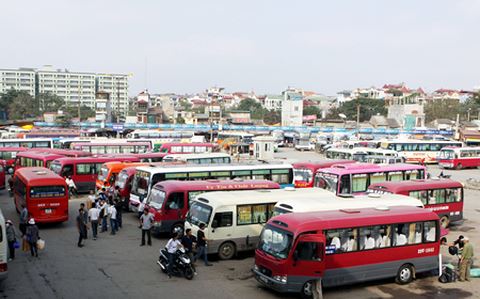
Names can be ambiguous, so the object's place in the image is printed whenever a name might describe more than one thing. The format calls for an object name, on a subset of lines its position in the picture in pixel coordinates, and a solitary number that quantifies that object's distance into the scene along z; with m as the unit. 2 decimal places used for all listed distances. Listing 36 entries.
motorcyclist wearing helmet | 13.50
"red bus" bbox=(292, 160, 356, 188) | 26.27
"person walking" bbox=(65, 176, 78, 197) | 26.08
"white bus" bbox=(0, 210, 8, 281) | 11.74
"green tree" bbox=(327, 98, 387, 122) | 133.38
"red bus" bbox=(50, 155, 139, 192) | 27.80
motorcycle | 13.39
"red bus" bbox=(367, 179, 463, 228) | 19.39
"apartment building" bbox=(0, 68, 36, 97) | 163.12
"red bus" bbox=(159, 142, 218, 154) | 42.81
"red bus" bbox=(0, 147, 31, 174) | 36.95
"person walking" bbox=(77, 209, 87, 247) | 16.48
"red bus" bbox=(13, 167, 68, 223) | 18.67
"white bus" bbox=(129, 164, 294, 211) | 21.23
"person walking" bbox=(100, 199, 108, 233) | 18.84
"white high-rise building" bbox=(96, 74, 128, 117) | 180.75
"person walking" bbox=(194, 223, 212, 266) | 14.75
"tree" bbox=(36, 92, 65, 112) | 132.70
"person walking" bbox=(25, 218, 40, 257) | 14.90
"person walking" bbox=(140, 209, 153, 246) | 16.69
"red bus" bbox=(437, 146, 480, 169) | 46.22
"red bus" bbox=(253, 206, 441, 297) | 11.86
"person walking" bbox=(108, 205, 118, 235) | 18.56
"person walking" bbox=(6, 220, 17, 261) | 14.11
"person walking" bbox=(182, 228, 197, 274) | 14.09
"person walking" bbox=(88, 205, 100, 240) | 17.58
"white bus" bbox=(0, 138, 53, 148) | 40.94
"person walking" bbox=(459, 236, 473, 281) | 13.65
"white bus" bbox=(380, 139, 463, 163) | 51.09
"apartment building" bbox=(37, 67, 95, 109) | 167.62
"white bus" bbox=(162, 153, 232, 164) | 31.64
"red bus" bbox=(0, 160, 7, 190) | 28.02
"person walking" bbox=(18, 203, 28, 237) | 16.32
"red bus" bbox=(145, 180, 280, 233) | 17.77
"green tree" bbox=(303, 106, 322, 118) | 153.38
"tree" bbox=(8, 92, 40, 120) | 119.61
